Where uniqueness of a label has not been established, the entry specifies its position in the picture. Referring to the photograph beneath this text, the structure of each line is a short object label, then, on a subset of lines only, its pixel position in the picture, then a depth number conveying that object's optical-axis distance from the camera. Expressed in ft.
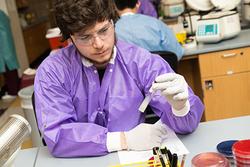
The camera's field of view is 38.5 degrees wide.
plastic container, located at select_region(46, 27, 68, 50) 9.78
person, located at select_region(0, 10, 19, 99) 15.10
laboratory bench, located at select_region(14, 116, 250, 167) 3.78
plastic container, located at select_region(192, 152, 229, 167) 2.89
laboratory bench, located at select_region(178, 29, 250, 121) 8.02
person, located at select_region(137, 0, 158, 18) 12.14
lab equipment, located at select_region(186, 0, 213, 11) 9.05
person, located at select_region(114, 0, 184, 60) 7.41
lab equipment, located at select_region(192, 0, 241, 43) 8.26
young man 3.95
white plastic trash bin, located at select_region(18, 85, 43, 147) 8.70
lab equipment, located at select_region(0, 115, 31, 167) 2.51
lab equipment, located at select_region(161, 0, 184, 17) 10.28
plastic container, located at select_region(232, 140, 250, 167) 2.78
